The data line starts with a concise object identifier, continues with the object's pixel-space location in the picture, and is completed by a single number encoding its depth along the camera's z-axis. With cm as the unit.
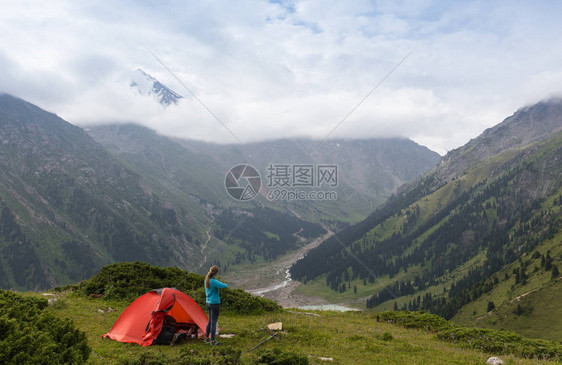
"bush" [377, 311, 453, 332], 2549
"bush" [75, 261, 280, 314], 2552
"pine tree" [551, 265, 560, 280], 13846
